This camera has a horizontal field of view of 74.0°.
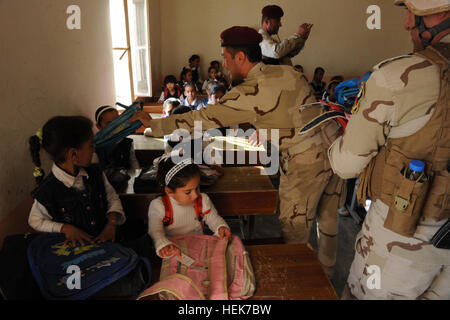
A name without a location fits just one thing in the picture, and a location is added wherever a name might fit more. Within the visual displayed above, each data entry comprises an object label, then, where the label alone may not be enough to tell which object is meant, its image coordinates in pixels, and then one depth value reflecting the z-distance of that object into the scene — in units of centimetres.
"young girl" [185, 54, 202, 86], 701
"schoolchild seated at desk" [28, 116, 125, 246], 141
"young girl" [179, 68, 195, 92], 617
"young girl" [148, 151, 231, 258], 158
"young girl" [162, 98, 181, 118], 333
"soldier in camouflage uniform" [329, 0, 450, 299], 109
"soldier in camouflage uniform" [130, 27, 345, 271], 179
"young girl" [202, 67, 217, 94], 658
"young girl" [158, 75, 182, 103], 528
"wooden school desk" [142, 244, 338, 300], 122
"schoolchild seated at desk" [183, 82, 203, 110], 388
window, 418
